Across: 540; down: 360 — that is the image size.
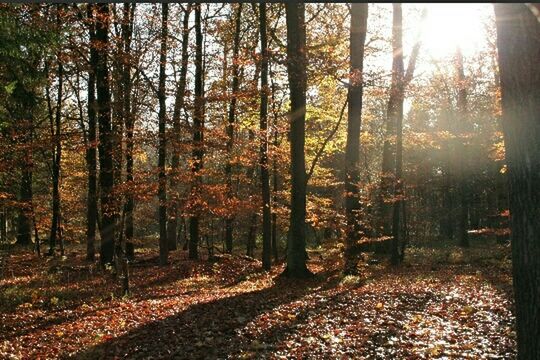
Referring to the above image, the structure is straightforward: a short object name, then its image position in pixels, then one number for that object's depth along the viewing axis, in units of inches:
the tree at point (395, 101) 607.6
